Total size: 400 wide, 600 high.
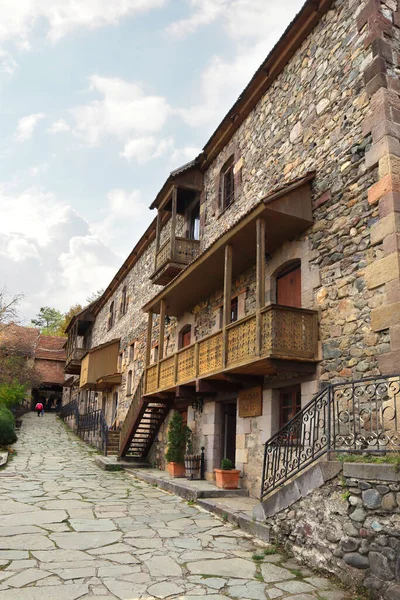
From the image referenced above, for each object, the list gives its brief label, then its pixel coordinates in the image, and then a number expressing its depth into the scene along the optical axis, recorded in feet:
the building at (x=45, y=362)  123.95
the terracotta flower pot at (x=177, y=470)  39.14
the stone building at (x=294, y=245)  23.79
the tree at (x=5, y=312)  75.97
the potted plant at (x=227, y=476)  30.53
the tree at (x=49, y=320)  190.39
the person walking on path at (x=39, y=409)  107.96
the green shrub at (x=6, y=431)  51.61
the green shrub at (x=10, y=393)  72.95
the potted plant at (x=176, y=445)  39.47
